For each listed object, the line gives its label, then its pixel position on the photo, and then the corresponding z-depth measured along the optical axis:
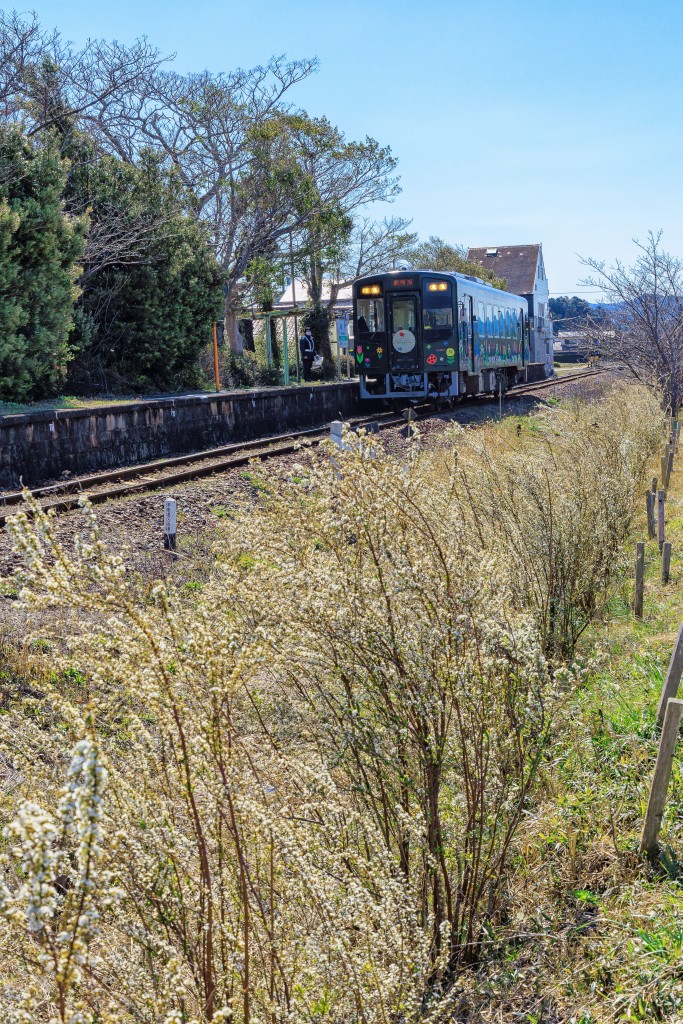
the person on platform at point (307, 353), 29.11
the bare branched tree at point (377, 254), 36.84
